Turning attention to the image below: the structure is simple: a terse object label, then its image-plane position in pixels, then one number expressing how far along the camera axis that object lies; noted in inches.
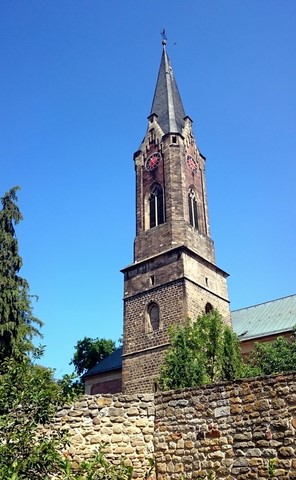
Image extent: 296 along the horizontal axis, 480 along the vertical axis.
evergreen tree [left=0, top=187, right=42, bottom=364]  735.1
